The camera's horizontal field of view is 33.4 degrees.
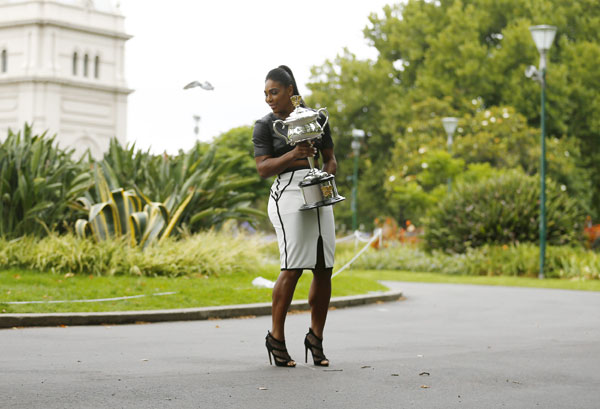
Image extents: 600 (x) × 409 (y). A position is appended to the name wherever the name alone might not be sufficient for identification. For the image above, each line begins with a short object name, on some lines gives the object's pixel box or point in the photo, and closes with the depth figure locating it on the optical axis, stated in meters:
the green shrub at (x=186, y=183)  15.38
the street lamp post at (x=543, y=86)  21.89
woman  6.54
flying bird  18.27
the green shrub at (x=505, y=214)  24.28
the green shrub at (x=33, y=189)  14.20
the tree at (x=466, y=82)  43.91
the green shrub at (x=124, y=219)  14.16
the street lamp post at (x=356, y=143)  41.88
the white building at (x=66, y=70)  75.69
